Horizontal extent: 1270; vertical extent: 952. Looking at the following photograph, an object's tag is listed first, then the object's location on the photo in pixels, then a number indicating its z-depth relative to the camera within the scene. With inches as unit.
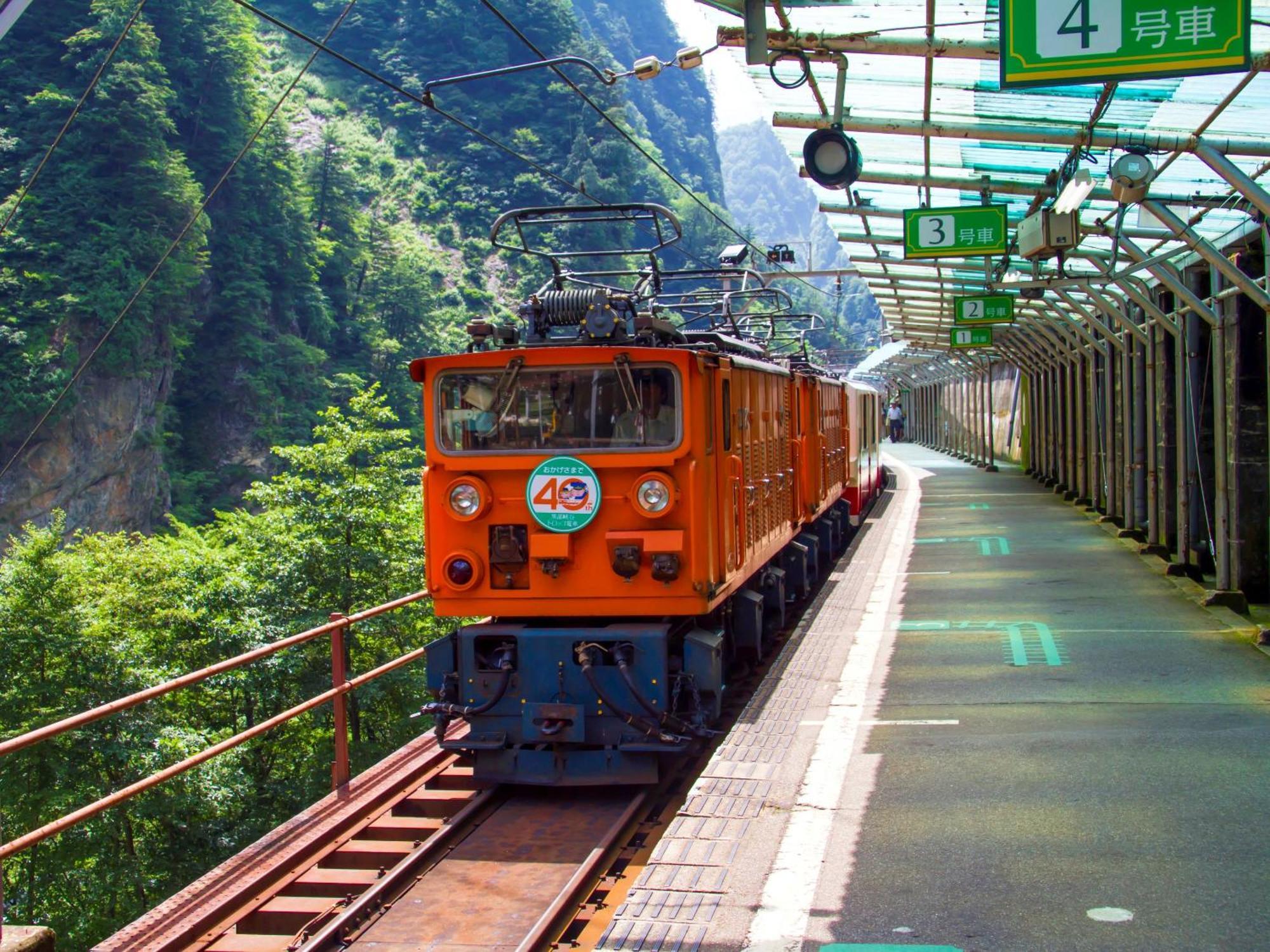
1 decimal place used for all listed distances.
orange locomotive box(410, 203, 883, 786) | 321.7
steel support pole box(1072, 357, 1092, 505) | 966.4
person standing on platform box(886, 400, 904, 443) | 2615.7
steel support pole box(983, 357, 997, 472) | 1507.1
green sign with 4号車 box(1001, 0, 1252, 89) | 261.4
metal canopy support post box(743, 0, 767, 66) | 333.4
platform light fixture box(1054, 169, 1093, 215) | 451.2
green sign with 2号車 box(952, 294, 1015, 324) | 790.5
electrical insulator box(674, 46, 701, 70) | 412.8
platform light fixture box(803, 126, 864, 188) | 414.0
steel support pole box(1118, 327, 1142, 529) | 736.3
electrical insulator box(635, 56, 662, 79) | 442.9
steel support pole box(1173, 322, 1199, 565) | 587.8
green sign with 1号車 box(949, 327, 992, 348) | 992.9
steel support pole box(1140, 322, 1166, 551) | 654.5
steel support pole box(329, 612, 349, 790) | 319.6
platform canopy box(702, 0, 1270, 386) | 374.9
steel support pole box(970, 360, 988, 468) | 1695.6
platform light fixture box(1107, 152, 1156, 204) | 427.8
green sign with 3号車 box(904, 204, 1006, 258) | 556.7
